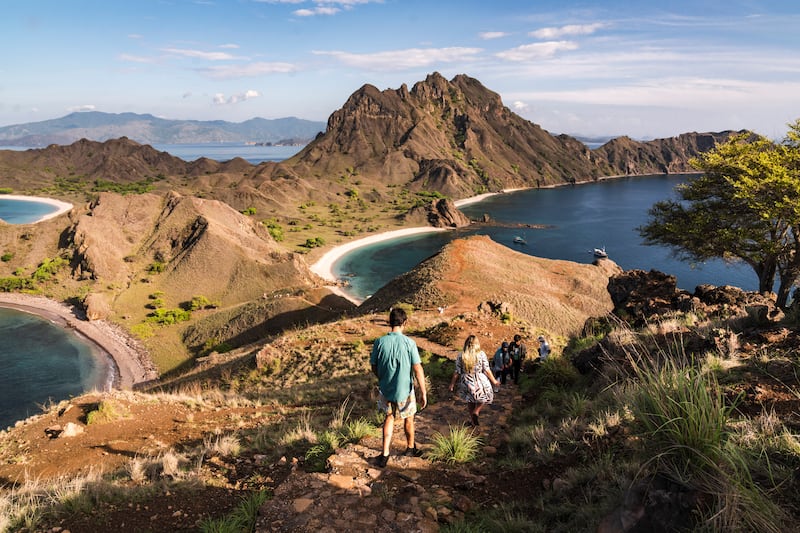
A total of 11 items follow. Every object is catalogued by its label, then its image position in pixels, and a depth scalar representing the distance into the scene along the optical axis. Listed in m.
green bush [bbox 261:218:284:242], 101.34
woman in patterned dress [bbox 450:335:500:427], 9.45
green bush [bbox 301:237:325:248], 100.45
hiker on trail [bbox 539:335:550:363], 14.60
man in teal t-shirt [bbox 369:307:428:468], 7.46
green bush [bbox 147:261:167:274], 64.81
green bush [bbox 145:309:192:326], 53.69
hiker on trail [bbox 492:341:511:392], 13.57
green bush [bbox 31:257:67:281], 63.88
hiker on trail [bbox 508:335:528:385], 13.76
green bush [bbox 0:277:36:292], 62.56
